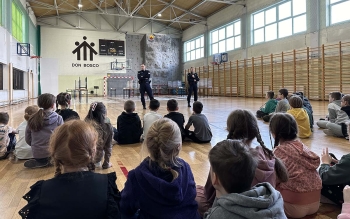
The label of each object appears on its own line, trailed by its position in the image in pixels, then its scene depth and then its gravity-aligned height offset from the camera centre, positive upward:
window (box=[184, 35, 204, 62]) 20.37 +3.99
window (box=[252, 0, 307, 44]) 12.34 +3.78
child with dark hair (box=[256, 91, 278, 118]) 6.23 -0.13
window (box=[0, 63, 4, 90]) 10.80 +0.97
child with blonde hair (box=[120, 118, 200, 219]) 1.33 -0.38
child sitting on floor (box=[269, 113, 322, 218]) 1.80 -0.50
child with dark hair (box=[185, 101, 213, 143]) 4.09 -0.42
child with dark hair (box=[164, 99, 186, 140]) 4.09 -0.20
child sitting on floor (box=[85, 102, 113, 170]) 2.93 -0.25
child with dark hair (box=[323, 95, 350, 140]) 4.15 -0.33
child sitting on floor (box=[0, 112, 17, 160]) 3.31 -0.41
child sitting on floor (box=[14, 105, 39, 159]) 3.22 -0.52
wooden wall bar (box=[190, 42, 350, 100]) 11.15 +1.33
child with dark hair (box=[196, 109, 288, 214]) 1.55 -0.33
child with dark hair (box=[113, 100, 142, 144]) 4.17 -0.38
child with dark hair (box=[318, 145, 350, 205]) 1.73 -0.49
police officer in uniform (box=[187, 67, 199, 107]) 10.05 +0.72
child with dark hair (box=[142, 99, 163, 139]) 3.99 -0.21
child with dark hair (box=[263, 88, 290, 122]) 5.04 -0.07
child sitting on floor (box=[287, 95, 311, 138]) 4.29 -0.23
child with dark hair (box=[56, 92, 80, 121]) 3.61 -0.06
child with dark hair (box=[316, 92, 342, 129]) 4.56 -0.13
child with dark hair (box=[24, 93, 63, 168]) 2.93 -0.33
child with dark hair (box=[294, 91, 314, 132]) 4.91 -0.16
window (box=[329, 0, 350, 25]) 10.44 +3.41
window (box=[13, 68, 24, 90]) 12.73 +1.10
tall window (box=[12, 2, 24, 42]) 12.55 +3.77
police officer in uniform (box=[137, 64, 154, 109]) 9.15 +0.67
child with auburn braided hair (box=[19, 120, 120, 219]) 1.14 -0.35
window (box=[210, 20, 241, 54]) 16.38 +3.92
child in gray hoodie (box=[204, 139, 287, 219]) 0.92 -0.31
